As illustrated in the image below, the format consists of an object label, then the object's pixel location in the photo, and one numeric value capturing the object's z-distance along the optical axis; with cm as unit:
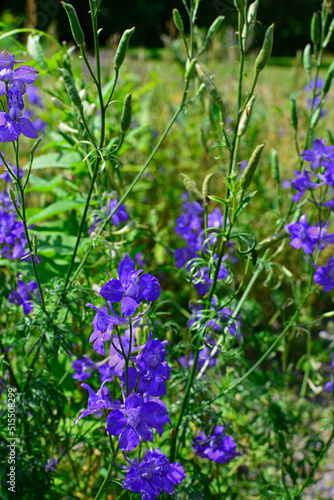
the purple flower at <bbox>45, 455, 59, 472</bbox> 76
